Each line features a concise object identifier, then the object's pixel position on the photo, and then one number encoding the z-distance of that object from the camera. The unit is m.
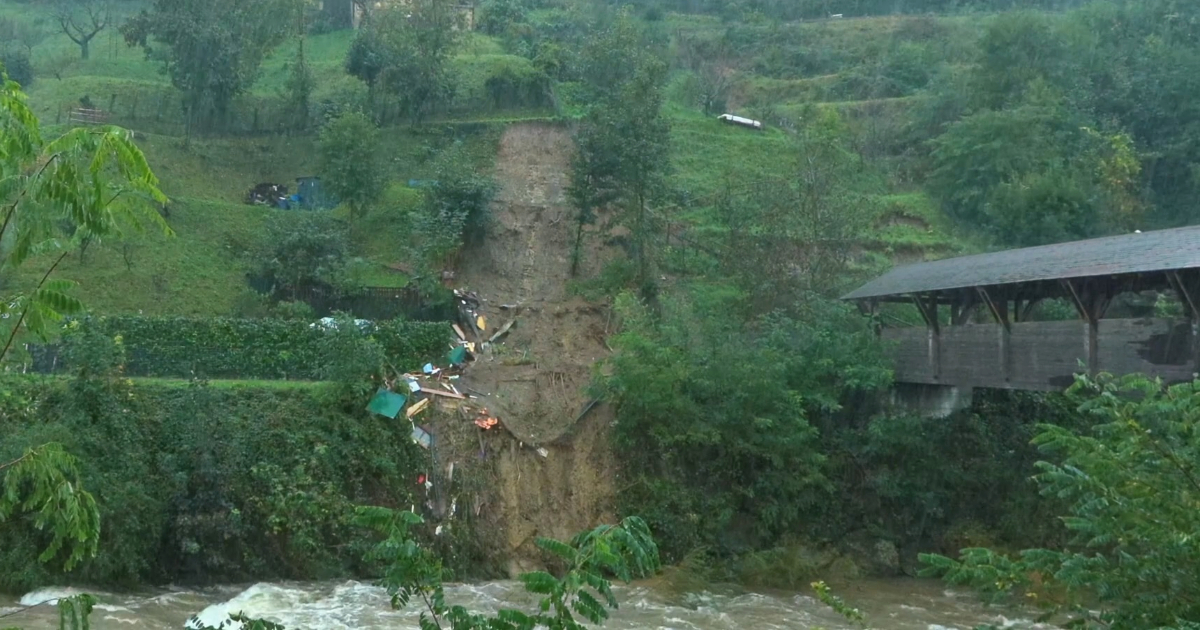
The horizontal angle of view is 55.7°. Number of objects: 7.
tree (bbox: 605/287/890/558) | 22.81
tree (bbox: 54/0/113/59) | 46.59
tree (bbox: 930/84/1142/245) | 31.59
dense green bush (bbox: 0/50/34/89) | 41.03
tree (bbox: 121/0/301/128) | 34.03
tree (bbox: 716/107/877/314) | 28.22
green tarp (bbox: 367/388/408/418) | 21.97
